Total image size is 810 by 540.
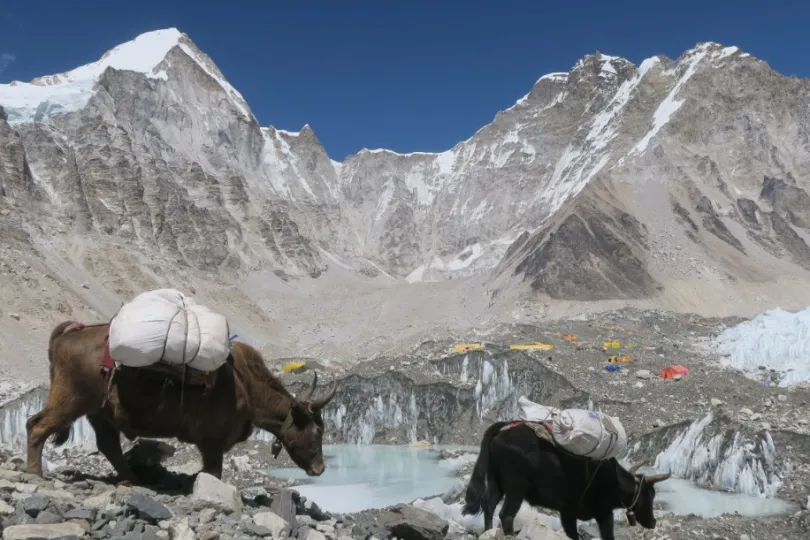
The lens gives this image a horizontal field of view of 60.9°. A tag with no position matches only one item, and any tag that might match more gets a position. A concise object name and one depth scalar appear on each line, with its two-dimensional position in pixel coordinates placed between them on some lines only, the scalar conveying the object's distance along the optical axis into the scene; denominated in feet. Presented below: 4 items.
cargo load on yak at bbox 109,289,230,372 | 17.12
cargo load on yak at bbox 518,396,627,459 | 21.54
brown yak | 18.10
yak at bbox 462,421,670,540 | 22.31
